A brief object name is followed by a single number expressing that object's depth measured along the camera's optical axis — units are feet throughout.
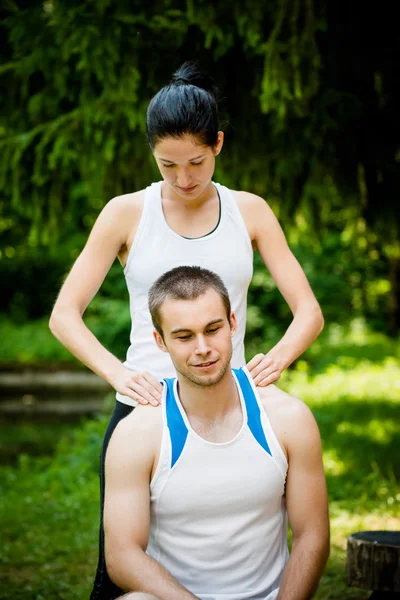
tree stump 20.02
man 15.06
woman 16.62
